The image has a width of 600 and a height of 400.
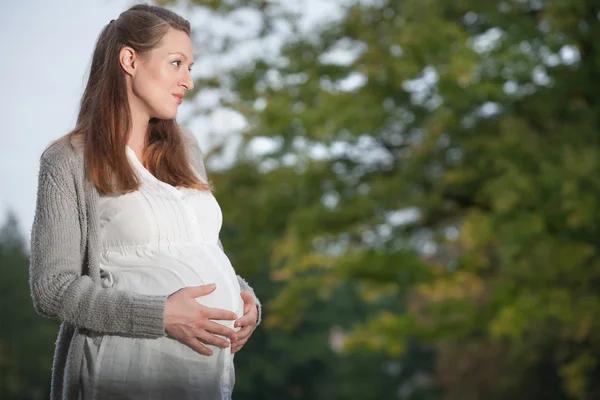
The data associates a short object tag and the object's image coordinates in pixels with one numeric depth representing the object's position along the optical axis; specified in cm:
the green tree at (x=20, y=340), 3428
